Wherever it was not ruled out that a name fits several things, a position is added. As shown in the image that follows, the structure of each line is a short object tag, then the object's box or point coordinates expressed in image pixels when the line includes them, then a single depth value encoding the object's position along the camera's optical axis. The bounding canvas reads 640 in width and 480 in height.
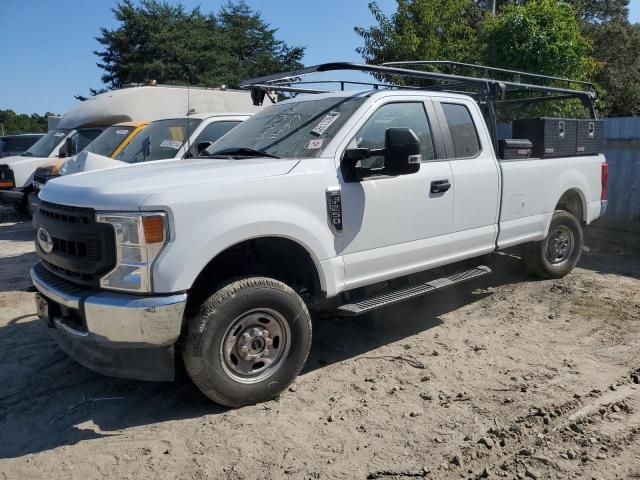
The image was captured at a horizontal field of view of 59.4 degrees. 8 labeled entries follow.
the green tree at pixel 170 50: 34.97
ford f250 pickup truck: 3.21
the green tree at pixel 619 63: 22.73
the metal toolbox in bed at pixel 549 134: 6.00
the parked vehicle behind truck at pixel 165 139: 7.71
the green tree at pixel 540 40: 9.95
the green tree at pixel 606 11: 30.94
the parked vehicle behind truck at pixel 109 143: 9.22
